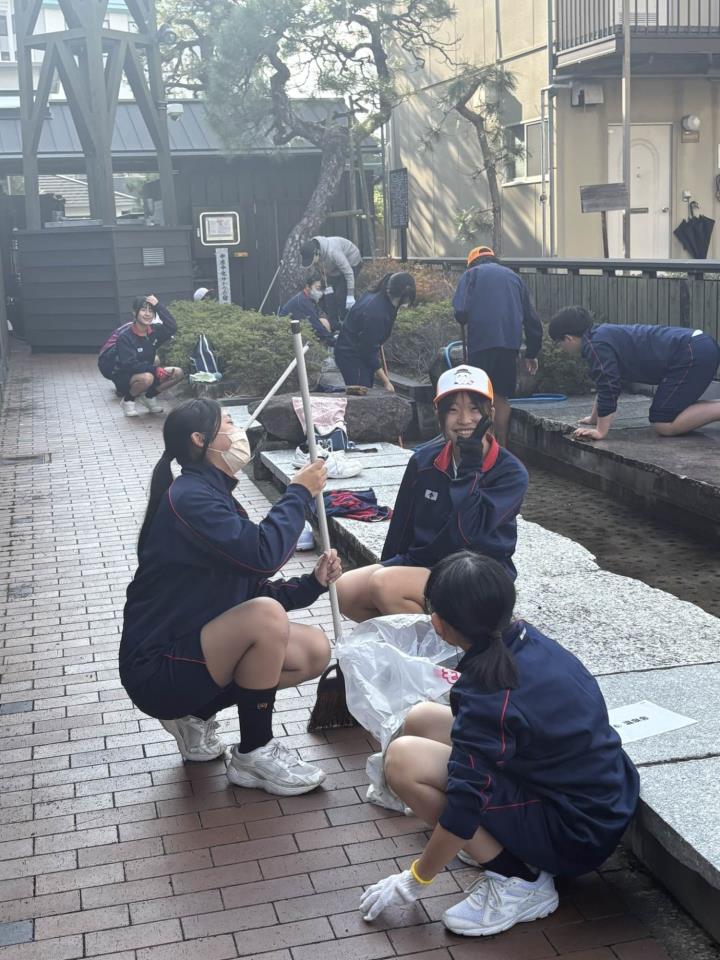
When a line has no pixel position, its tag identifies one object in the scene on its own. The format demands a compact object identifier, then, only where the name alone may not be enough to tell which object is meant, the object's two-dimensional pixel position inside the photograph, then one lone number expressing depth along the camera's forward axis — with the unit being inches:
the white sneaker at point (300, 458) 346.3
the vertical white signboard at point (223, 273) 824.3
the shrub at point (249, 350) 518.3
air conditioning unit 719.7
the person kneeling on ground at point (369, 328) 420.5
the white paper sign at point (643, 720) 150.1
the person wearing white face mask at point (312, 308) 542.6
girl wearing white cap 184.1
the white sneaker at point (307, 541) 293.0
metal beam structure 753.6
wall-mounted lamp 738.2
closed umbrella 675.4
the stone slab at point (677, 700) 144.3
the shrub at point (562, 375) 444.5
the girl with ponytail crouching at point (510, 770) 123.8
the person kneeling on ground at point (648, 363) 339.3
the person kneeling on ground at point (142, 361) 519.5
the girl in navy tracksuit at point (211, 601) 158.6
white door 745.0
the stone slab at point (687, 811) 121.3
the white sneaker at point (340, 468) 326.6
